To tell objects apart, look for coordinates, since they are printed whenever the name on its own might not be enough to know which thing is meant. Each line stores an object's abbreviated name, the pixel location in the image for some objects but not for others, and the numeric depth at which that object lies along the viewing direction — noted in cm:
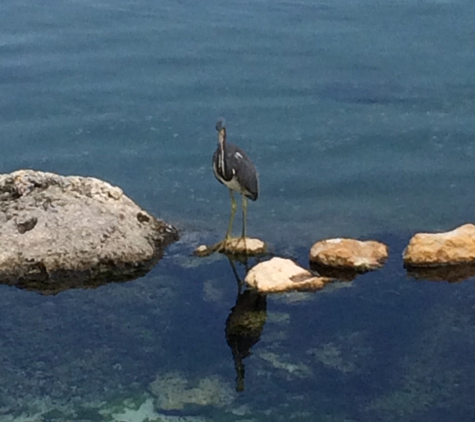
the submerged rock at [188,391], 661
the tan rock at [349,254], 827
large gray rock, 816
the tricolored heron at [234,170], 870
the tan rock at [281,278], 795
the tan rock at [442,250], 830
